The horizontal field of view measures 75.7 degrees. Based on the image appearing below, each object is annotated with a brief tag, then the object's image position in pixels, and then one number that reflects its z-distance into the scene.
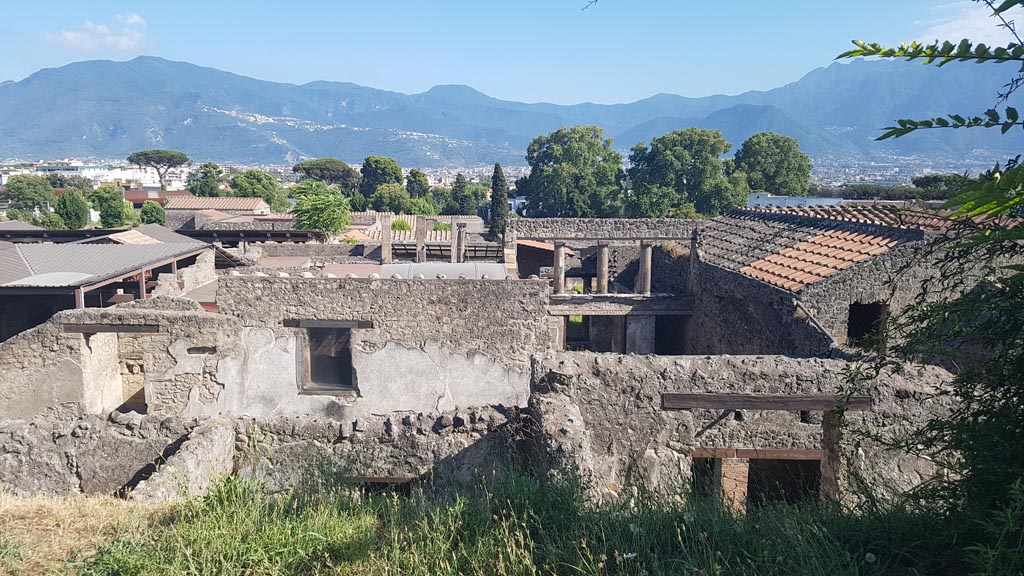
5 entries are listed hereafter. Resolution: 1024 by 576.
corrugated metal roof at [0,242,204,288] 14.91
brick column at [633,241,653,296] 18.88
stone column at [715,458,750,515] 8.32
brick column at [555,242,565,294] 19.08
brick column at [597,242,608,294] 20.11
